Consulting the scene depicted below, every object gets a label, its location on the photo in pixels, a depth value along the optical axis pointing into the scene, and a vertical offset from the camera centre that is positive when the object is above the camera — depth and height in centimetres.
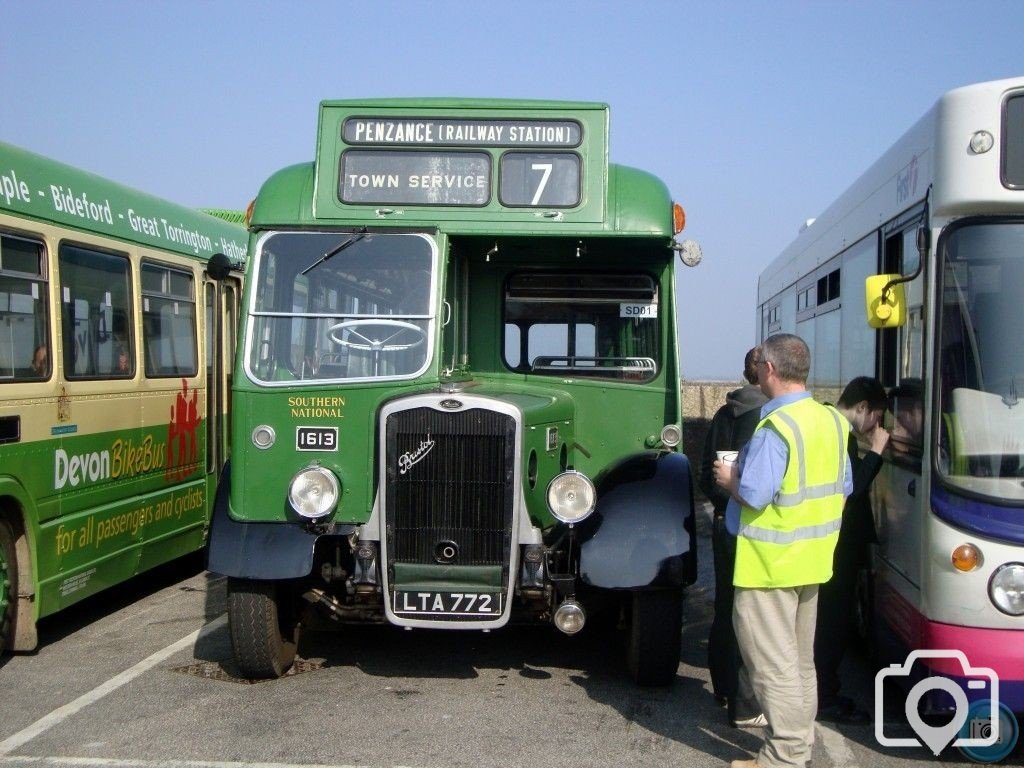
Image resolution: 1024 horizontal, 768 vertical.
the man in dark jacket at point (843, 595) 602 -125
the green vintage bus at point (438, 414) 613 -32
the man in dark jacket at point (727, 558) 573 -101
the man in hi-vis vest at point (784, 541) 472 -77
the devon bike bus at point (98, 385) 708 -20
